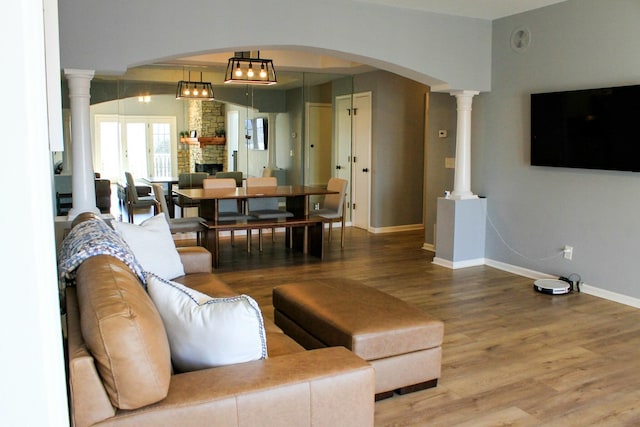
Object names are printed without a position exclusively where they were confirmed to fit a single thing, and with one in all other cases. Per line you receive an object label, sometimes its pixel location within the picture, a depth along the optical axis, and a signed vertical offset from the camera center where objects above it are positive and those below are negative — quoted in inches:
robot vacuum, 207.8 -48.3
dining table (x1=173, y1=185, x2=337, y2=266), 249.6 -27.8
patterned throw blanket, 90.7 -15.1
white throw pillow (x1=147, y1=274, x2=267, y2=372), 79.0 -24.0
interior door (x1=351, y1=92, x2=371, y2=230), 357.7 +0.2
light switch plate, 281.9 -1.6
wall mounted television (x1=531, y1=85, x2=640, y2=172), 191.0 +11.0
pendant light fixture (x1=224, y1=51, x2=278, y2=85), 240.5 +38.6
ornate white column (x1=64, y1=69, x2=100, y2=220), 190.9 +5.1
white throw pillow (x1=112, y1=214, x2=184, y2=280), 133.7 -21.3
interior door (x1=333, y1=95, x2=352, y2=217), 373.4 +13.8
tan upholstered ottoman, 114.4 -36.6
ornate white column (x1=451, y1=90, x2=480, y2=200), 255.4 +4.8
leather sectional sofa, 65.4 -30.1
